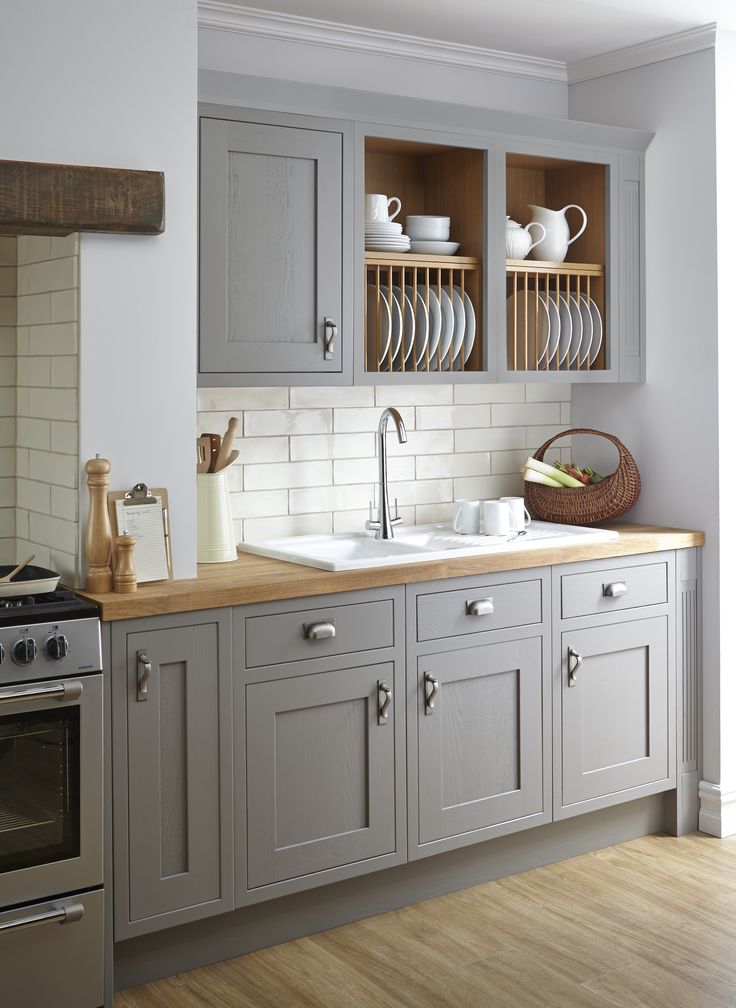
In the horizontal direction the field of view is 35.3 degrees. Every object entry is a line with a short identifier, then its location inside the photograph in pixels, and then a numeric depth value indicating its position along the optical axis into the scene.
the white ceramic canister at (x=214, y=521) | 3.31
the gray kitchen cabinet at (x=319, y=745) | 2.97
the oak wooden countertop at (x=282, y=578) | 2.78
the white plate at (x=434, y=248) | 3.68
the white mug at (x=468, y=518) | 3.87
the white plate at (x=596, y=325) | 4.05
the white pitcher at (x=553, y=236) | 3.98
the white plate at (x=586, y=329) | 4.04
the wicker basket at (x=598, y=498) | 4.00
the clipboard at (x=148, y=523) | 2.88
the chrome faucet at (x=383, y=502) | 3.70
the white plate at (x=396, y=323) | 3.56
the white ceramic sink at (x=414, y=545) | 3.31
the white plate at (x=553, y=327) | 3.96
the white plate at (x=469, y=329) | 3.74
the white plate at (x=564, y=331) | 3.99
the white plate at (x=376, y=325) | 3.54
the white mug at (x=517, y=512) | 3.83
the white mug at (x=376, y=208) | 3.53
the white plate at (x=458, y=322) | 3.71
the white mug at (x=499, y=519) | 3.80
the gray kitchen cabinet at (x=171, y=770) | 2.76
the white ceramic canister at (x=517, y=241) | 3.86
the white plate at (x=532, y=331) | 3.92
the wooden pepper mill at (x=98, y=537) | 2.82
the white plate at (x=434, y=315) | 3.65
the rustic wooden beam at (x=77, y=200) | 2.66
